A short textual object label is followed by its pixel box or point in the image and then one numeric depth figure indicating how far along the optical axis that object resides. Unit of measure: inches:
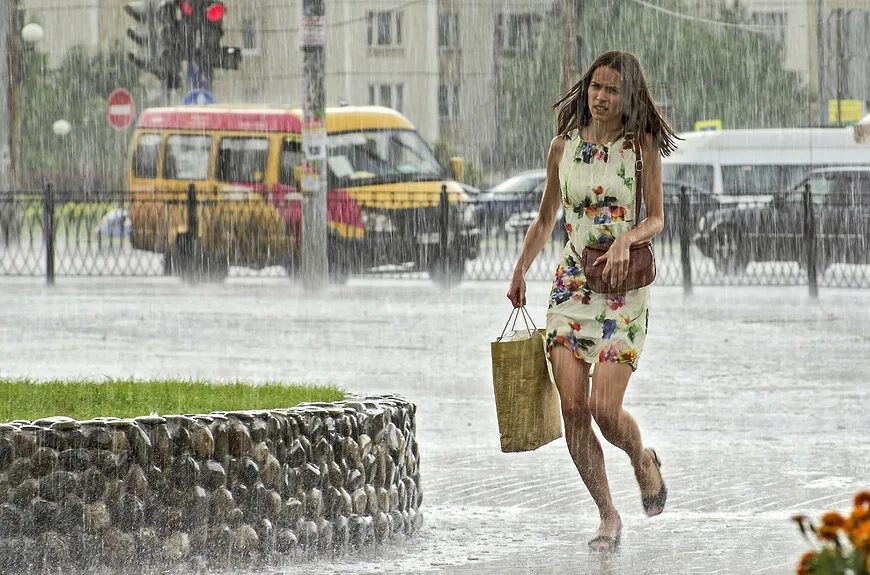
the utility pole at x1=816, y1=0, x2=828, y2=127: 2171.3
